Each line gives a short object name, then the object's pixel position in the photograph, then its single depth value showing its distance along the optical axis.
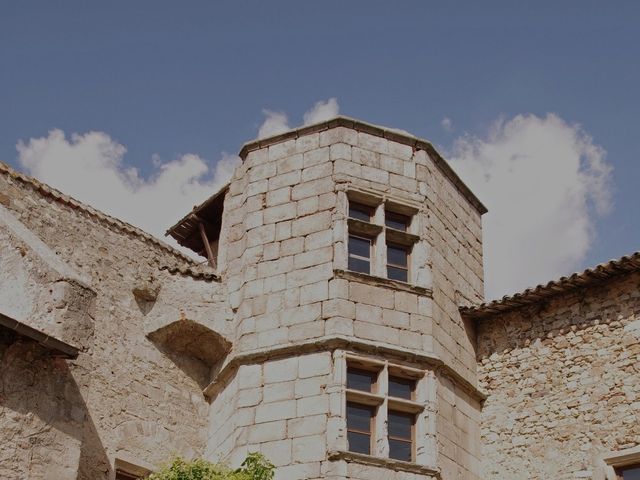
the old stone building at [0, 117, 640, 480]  13.15
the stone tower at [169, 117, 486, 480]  13.31
